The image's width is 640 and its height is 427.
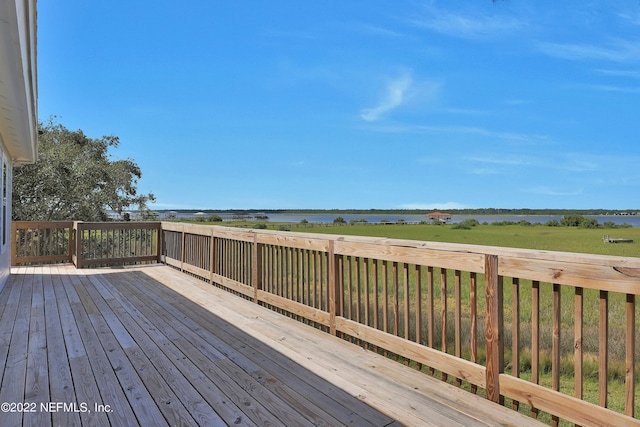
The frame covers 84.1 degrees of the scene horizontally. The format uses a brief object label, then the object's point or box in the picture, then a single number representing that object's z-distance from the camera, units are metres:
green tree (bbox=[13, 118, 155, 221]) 10.09
